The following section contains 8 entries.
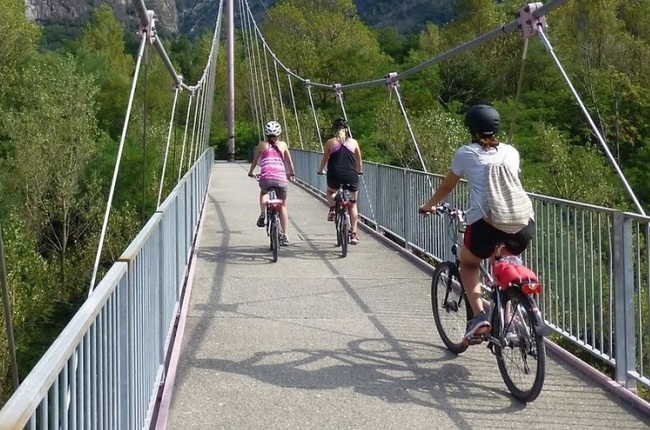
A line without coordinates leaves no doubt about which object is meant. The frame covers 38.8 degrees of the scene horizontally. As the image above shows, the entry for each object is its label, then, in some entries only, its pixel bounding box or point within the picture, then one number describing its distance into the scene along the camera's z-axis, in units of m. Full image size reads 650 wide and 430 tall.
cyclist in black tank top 9.85
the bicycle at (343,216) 9.55
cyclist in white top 4.46
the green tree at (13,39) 38.50
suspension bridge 2.91
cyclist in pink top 9.56
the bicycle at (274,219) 9.20
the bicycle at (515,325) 4.11
